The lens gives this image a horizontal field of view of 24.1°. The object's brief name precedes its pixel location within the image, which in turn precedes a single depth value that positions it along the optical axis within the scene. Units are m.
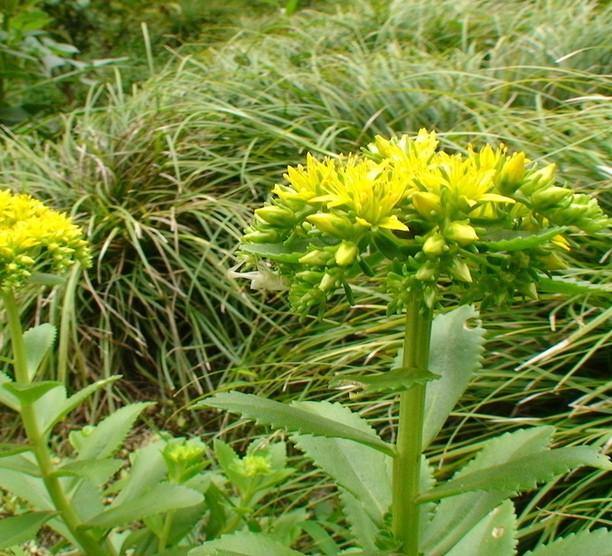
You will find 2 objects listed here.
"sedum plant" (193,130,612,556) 0.32
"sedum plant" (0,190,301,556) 0.44
